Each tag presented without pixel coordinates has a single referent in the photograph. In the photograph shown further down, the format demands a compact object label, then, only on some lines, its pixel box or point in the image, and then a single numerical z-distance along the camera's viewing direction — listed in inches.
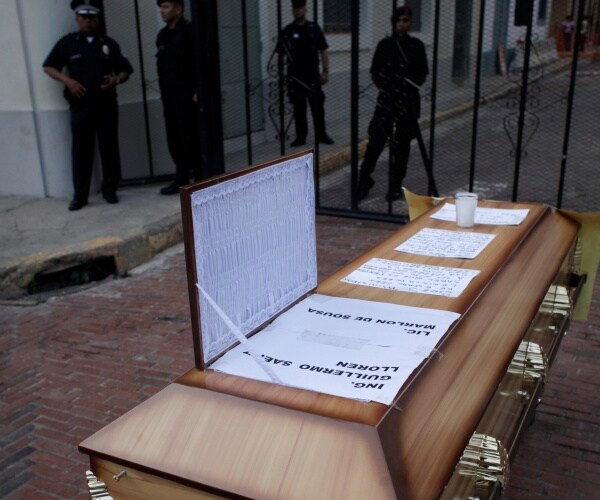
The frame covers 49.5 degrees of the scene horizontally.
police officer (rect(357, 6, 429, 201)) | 214.4
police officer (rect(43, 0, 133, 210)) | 225.8
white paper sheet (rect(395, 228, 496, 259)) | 84.7
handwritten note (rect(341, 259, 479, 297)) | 72.1
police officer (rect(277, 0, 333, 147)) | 229.8
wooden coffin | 43.6
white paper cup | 95.2
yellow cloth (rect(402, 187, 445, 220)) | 116.0
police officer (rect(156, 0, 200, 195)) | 238.8
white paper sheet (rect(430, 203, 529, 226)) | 98.3
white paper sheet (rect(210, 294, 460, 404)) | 52.4
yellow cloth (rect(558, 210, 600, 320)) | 104.3
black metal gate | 222.5
